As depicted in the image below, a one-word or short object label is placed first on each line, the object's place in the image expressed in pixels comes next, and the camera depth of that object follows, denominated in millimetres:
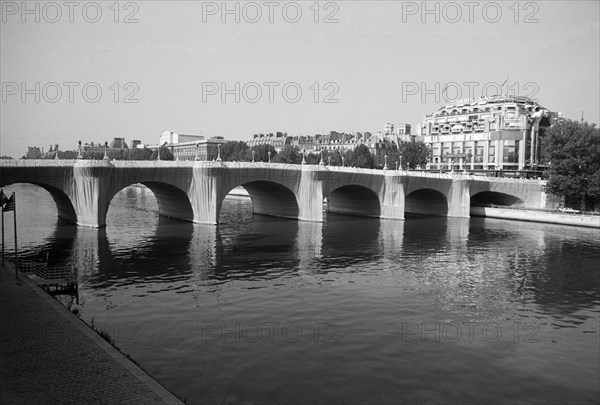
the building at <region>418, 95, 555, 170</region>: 128000
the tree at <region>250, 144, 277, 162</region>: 141212
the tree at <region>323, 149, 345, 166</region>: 131750
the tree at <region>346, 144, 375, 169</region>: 124375
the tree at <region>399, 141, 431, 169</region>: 123975
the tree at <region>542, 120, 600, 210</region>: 76688
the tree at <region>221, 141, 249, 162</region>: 146312
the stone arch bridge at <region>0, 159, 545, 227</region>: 51656
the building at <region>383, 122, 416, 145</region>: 177338
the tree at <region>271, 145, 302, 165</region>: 132750
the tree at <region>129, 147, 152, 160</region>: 188288
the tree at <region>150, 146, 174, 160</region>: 178000
